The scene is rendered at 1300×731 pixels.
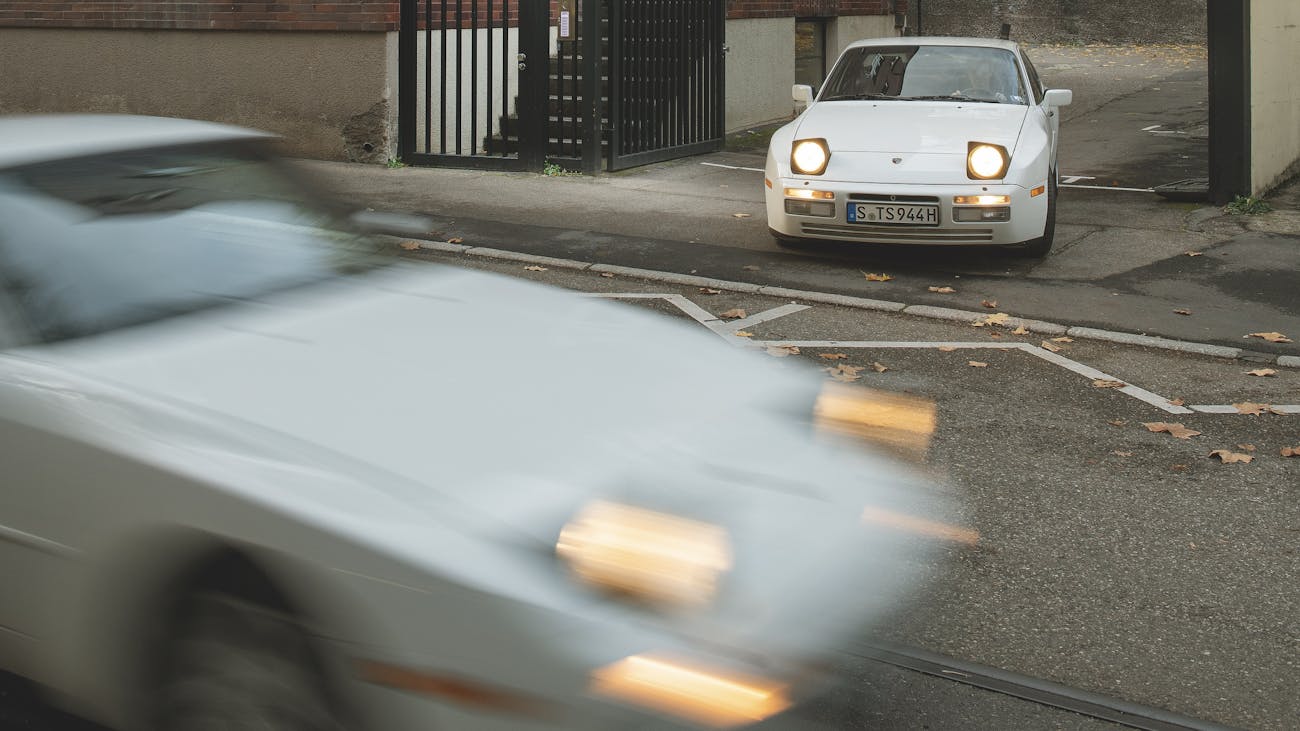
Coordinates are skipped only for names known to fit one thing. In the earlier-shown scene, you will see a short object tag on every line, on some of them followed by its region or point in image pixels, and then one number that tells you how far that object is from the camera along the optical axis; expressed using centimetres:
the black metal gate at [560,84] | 1338
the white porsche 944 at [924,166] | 895
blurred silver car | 251
